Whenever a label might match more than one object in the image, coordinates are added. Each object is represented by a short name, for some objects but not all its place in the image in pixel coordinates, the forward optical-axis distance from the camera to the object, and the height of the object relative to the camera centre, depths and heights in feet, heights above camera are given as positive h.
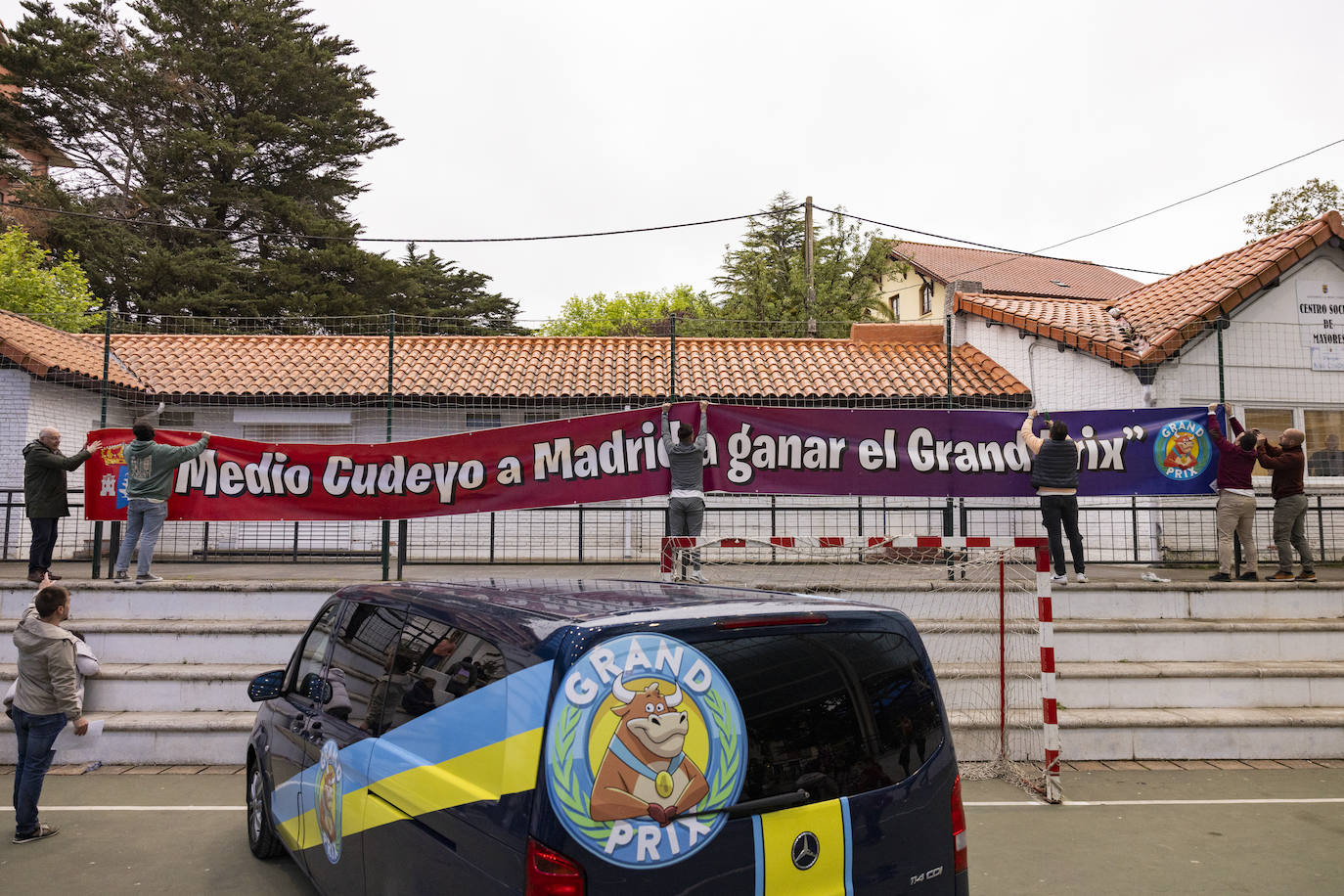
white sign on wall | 42.60 +9.18
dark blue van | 7.98 -2.52
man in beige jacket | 17.53 -4.09
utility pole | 90.59 +24.91
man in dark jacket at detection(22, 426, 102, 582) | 29.45 +0.36
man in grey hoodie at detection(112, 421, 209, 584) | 29.35 +0.54
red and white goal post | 22.72 -2.58
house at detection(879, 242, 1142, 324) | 131.13 +36.27
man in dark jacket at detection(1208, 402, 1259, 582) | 31.12 +0.38
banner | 30.68 +1.22
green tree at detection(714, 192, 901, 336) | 97.66 +26.97
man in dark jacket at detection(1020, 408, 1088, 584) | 30.09 +0.70
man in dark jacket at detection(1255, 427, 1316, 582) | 31.81 +0.36
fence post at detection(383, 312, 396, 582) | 30.96 -0.83
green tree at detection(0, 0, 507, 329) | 96.58 +41.81
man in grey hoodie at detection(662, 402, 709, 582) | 29.66 +0.72
